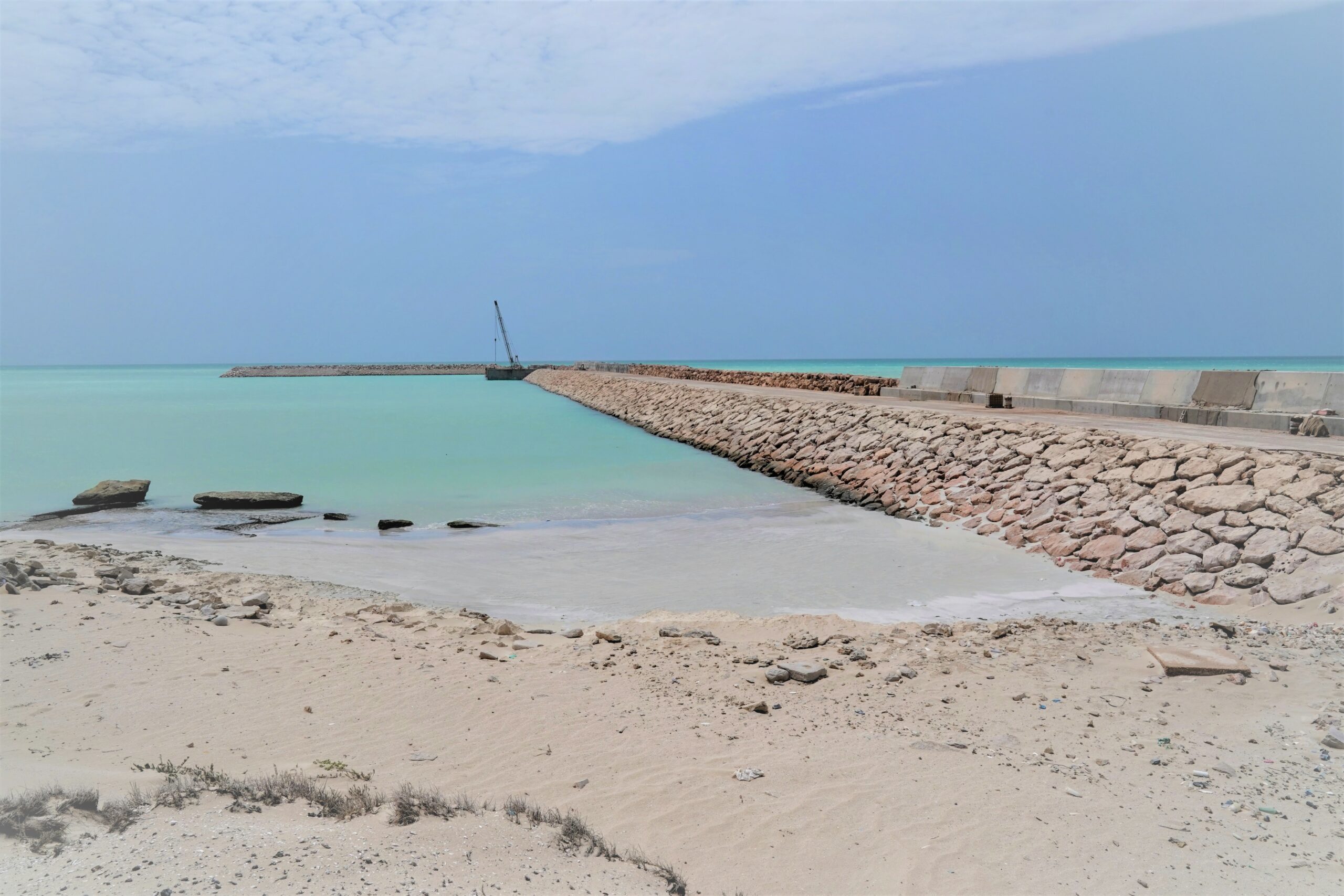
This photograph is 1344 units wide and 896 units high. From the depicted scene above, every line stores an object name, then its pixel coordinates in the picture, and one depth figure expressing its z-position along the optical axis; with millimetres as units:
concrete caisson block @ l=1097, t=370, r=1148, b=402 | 15406
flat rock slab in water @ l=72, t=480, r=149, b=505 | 13102
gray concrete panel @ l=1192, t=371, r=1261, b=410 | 13234
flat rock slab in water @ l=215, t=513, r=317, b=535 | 11633
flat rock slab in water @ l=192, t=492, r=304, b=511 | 13141
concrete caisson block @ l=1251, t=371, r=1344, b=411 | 12188
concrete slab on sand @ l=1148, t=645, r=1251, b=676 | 5078
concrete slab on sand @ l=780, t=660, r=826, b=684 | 5266
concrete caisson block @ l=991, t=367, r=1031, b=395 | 18922
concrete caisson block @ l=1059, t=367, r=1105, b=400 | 16844
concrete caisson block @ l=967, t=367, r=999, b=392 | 20125
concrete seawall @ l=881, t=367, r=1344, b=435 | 12297
